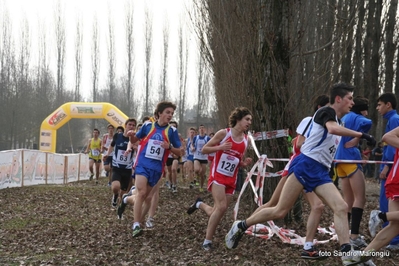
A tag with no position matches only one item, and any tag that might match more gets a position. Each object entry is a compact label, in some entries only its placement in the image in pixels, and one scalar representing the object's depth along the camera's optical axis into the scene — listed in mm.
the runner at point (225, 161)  8586
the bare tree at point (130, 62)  59747
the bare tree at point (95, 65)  61875
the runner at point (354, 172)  8828
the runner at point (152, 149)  9805
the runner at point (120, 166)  13750
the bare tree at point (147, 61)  59500
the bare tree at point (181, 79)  56819
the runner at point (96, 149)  24922
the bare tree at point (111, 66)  61250
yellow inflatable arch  38031
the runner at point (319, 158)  6879
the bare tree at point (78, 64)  61719
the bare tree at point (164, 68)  58875
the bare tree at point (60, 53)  60844
